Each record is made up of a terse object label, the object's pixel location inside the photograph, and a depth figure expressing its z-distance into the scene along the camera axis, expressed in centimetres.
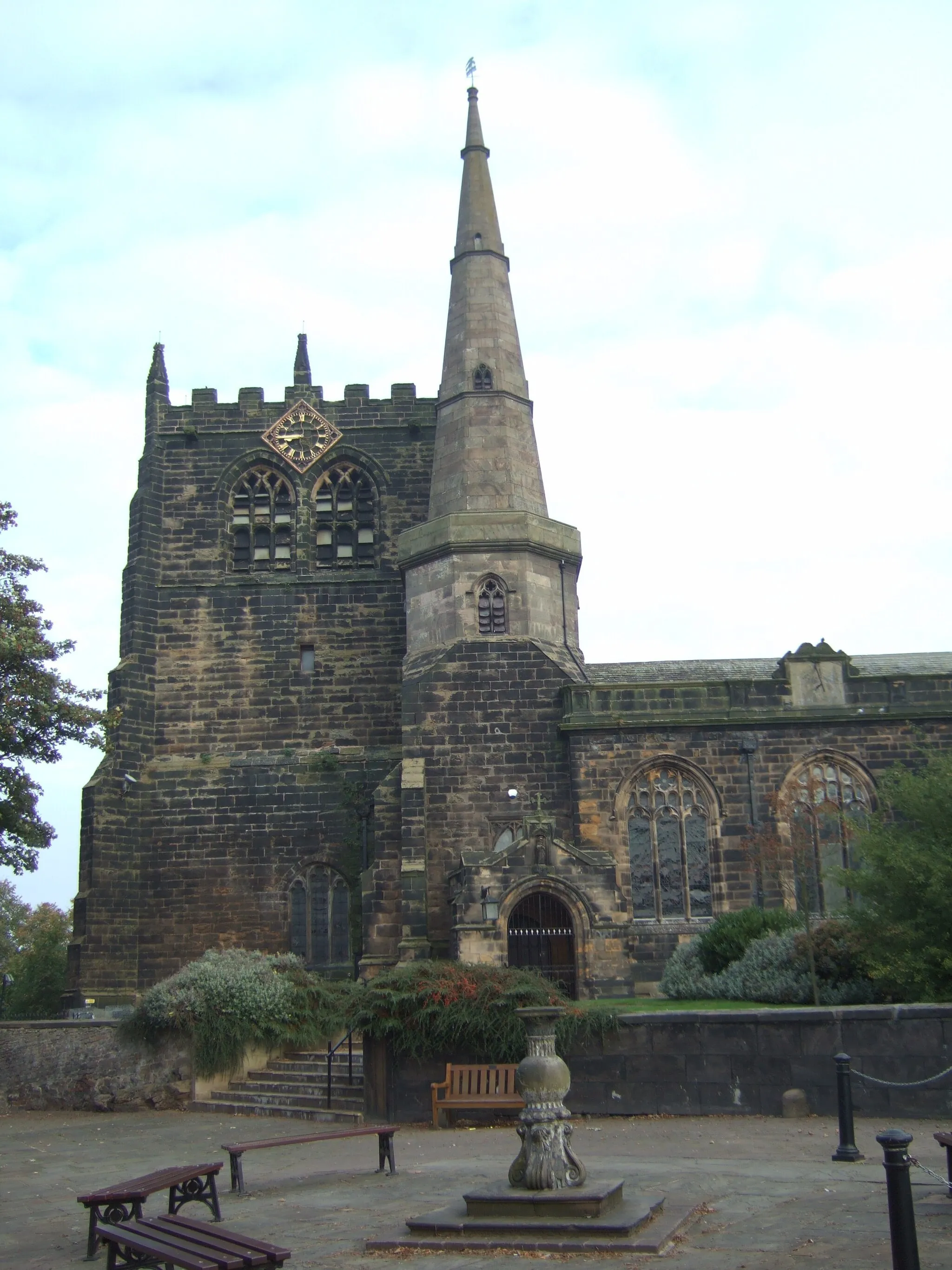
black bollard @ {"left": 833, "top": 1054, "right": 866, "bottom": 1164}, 1161
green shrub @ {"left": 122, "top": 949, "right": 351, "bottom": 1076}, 1897
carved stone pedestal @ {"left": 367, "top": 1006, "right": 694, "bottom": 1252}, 884
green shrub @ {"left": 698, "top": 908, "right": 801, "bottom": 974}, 2058
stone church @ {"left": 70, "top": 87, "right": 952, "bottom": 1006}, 2467
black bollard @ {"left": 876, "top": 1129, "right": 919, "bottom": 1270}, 700
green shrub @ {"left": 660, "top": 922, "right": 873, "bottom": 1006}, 1722
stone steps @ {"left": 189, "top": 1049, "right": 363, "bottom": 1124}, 1697
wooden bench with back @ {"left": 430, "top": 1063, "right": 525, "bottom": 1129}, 1425
